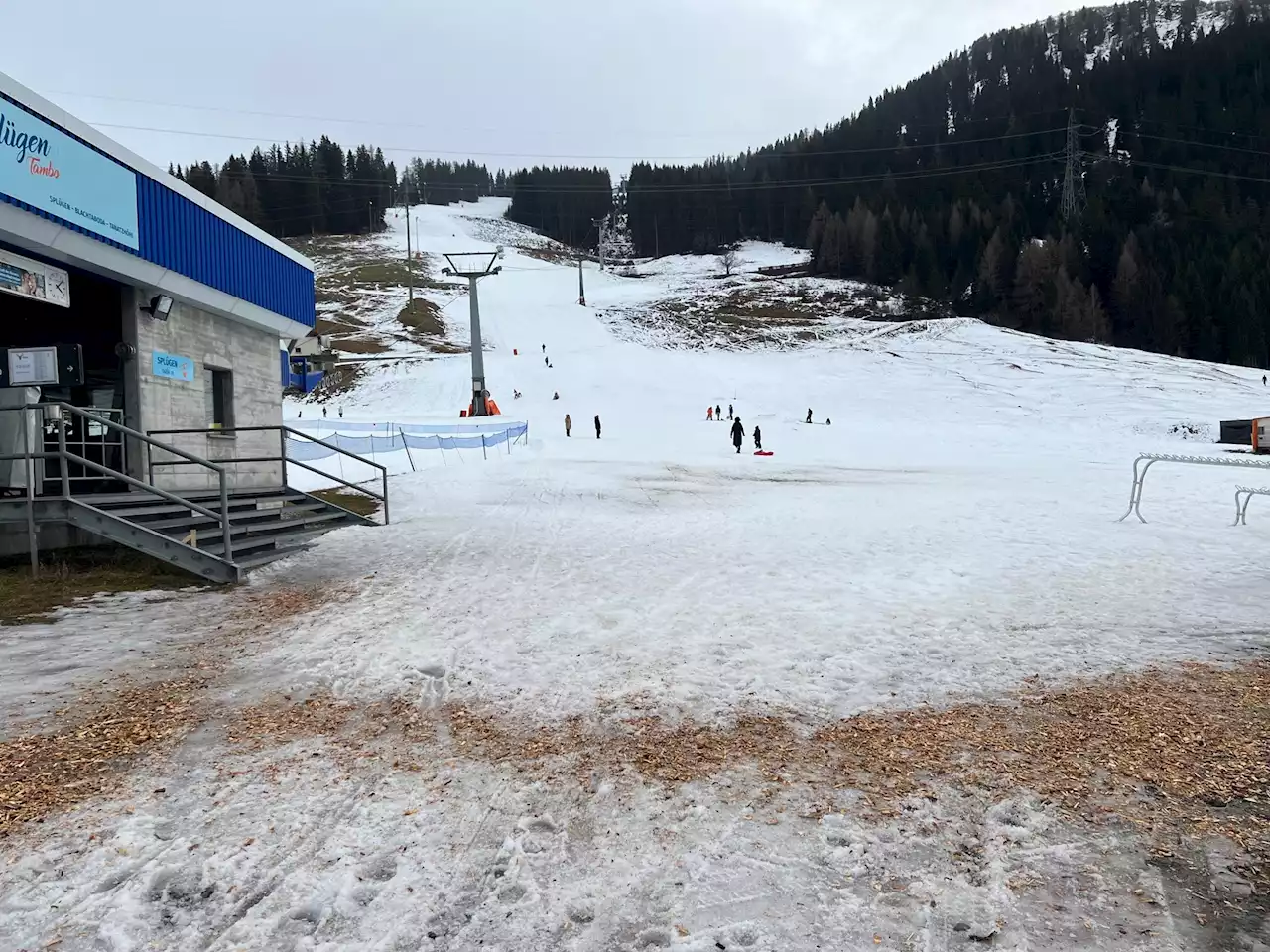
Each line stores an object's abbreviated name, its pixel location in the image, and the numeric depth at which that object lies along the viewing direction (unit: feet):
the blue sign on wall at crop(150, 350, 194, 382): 37.47
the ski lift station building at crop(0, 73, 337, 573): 29.66
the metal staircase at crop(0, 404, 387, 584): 27.73
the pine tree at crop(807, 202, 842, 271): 338.75
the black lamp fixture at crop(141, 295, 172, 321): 36.85
